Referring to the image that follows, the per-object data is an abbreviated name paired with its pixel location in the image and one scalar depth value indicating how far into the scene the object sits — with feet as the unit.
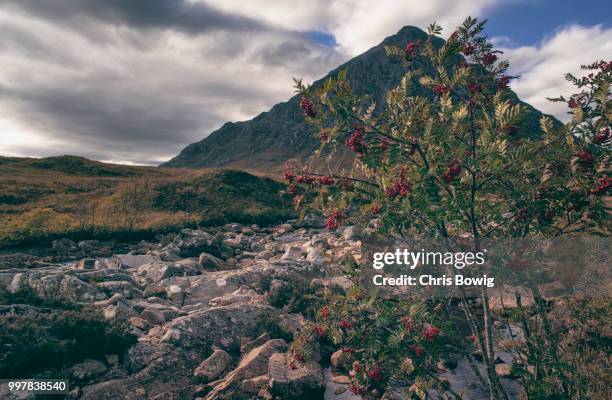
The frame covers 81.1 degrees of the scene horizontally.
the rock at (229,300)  32.76
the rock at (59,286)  30.86
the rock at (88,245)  65.13
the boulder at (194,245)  58.39
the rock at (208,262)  50.77
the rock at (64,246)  62.95
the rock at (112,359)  22.19
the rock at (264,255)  58.14
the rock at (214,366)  21.69
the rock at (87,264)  50.91
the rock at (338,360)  23.06
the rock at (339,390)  20.89
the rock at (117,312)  26.39
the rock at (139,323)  27.25
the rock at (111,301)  31.24
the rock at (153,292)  36.52
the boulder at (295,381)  19.47
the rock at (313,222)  92.63
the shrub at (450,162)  10.57
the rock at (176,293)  35.68
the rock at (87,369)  20.45
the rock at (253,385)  20.15
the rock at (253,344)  24.84
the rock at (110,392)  18.65
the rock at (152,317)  28.78
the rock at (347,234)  63.00
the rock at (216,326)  24.14
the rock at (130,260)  51.30
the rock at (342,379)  21.76
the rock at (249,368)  19.99
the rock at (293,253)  54.45
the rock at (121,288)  35.73
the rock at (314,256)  47.74
